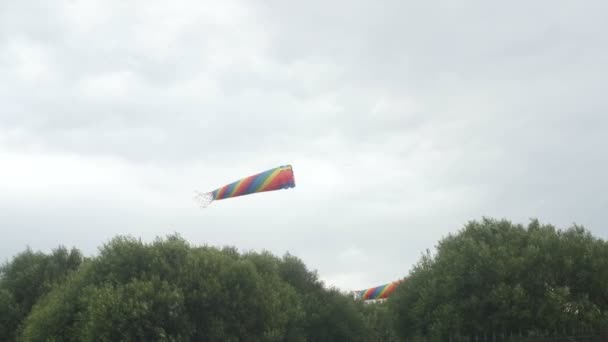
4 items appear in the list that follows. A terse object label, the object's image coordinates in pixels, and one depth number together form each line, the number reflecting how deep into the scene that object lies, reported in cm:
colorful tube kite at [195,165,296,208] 3372
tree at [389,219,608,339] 3728
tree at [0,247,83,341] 4534
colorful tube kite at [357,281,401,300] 9678
